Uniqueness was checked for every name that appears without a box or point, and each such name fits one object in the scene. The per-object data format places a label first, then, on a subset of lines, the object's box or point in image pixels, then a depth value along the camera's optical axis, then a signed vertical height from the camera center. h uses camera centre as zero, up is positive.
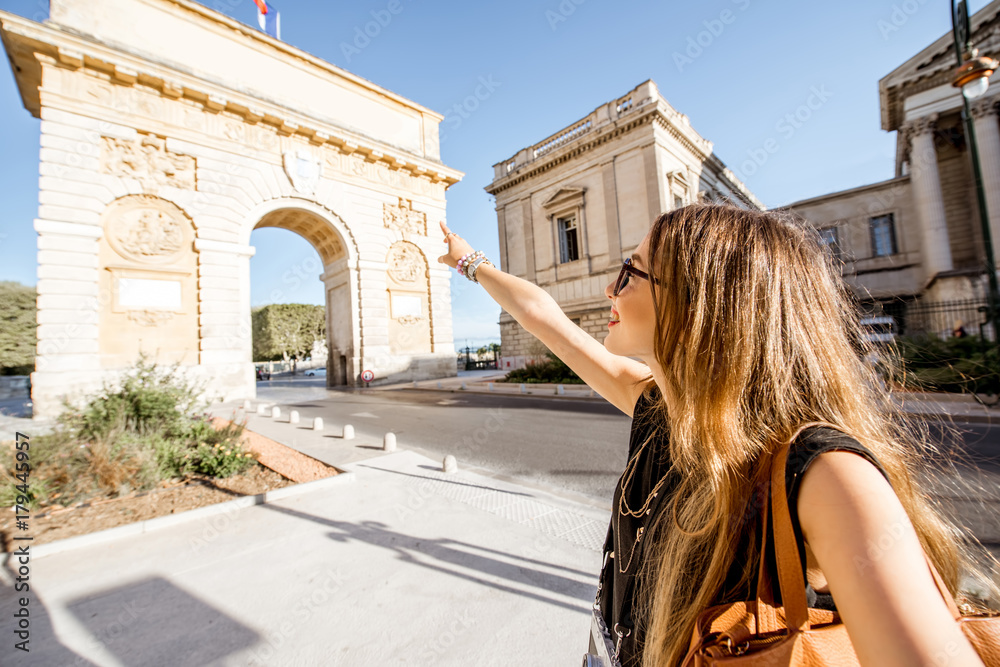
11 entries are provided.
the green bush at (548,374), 15.22 -0.86
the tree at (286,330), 41.47 +3.97
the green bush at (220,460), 5.14 -1.11
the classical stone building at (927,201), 15.68 +6.22
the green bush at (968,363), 8.50 -0.83
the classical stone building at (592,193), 18.58 +7.79
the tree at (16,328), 24.91 +3.53
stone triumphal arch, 12.06 +6.72
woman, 0.60 -0.24
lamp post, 6.87 +4.20
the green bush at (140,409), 5.53 -0.45
